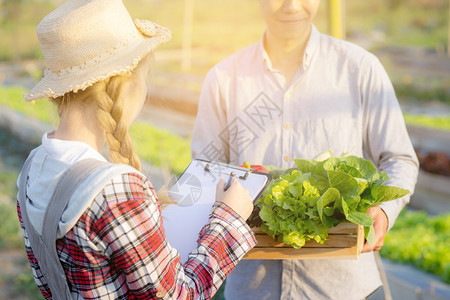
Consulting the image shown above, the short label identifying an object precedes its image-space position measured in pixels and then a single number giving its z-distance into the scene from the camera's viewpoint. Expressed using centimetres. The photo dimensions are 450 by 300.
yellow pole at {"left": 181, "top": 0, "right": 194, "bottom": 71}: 1092
